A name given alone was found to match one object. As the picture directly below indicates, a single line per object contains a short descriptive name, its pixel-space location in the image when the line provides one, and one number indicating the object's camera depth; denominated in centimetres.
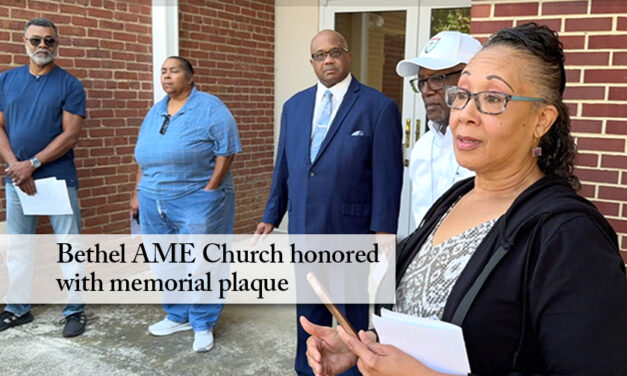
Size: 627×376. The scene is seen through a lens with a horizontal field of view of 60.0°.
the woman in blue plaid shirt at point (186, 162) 369
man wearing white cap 221
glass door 520
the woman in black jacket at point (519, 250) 101
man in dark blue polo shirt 383
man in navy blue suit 289
